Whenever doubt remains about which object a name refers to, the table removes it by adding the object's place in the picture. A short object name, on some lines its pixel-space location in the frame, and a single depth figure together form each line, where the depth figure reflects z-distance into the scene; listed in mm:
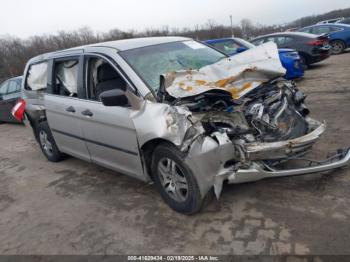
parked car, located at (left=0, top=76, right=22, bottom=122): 9531
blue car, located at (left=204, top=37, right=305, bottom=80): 8445
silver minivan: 2973
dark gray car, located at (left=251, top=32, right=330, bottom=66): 10289
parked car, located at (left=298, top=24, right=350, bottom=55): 13991
